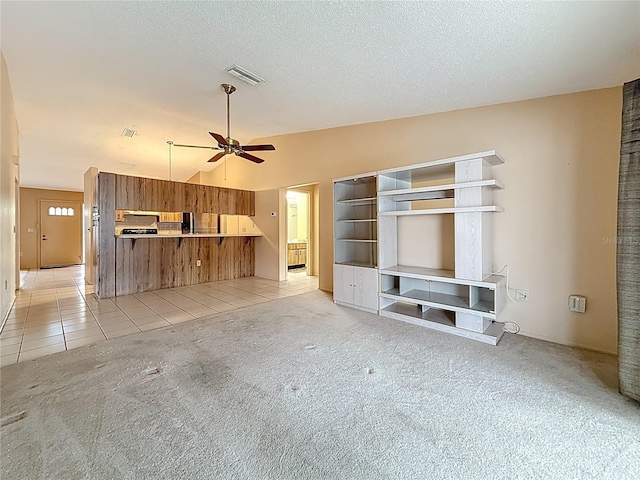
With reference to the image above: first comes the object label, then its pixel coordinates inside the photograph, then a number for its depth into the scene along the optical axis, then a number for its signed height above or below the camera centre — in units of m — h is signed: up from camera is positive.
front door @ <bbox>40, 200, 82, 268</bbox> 8.87 +0.13
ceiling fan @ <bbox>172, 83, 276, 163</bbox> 3.49 +1.21
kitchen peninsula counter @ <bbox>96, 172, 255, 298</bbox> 4.81 -0.19
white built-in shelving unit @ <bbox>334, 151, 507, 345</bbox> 2.94 -0.09
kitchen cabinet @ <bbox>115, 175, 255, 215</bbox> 5.03 +0.79
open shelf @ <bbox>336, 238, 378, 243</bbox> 4.32 -0.04
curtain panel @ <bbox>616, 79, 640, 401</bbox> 1.87 -0.08
